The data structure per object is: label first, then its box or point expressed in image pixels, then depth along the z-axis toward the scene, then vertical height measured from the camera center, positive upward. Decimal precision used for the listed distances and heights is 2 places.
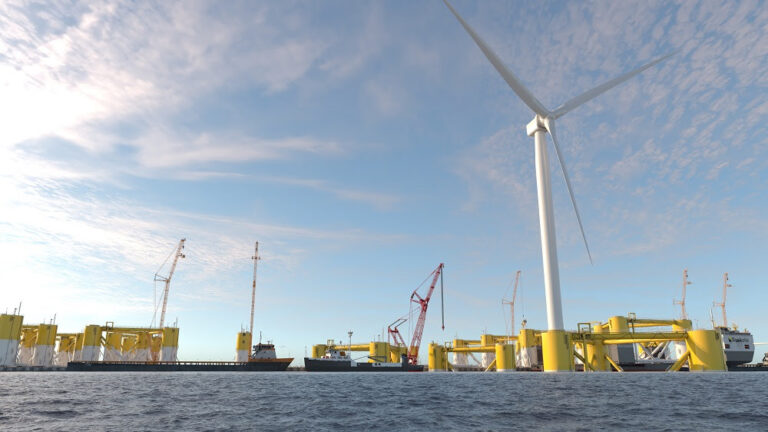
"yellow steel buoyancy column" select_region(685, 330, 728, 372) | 95.88 -5.27
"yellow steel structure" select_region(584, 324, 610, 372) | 114.31 -7.81
